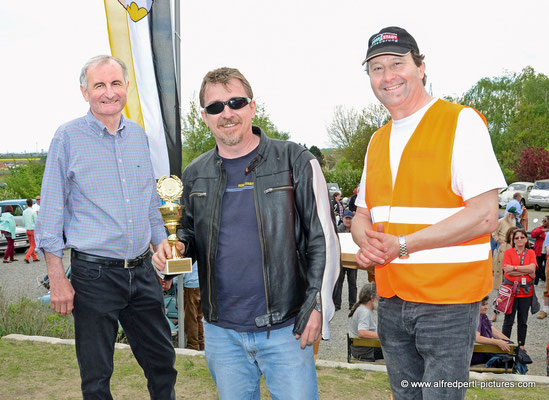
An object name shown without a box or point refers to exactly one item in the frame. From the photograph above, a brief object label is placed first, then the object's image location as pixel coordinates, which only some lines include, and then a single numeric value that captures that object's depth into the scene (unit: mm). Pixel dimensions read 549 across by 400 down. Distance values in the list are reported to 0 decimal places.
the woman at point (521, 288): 7719
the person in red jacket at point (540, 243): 11672
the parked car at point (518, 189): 30789
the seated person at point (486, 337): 5906
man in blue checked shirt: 2967
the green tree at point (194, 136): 39406
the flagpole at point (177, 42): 6008
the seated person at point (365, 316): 6544
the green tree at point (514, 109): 46344
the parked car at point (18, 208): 18453
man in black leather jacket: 2443
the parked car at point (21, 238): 18109
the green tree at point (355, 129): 43825
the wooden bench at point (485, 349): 5500
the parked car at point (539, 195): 29797
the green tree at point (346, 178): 39219
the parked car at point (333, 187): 30609
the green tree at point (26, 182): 32750
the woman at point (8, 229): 16452
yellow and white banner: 5680
